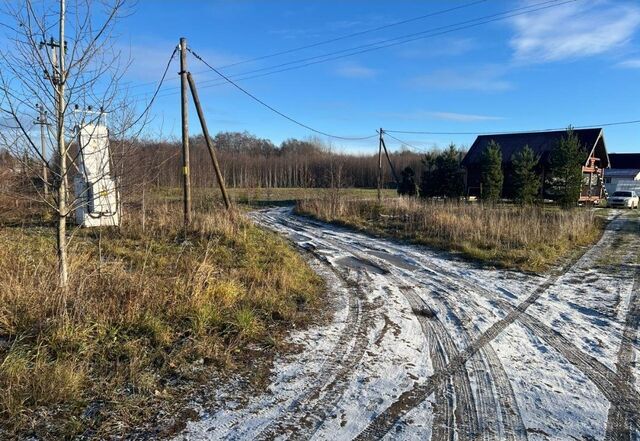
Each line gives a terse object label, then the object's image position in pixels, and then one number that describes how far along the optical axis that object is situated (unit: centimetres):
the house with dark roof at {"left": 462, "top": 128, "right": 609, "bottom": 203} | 3300
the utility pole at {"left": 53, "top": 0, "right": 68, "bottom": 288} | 423
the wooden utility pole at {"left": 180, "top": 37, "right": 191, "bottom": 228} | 1263
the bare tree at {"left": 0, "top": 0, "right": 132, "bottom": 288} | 419
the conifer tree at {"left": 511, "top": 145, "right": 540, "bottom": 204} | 2480
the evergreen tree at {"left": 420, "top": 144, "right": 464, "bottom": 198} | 2798
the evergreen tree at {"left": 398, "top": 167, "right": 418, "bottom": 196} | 3125
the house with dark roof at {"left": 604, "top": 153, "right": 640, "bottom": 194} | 4872
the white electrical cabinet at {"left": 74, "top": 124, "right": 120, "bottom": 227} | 445
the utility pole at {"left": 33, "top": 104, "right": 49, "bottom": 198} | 419
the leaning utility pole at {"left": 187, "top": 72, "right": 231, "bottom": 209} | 1345
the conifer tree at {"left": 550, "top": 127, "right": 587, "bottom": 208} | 2439
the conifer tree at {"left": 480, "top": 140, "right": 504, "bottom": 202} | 2664
